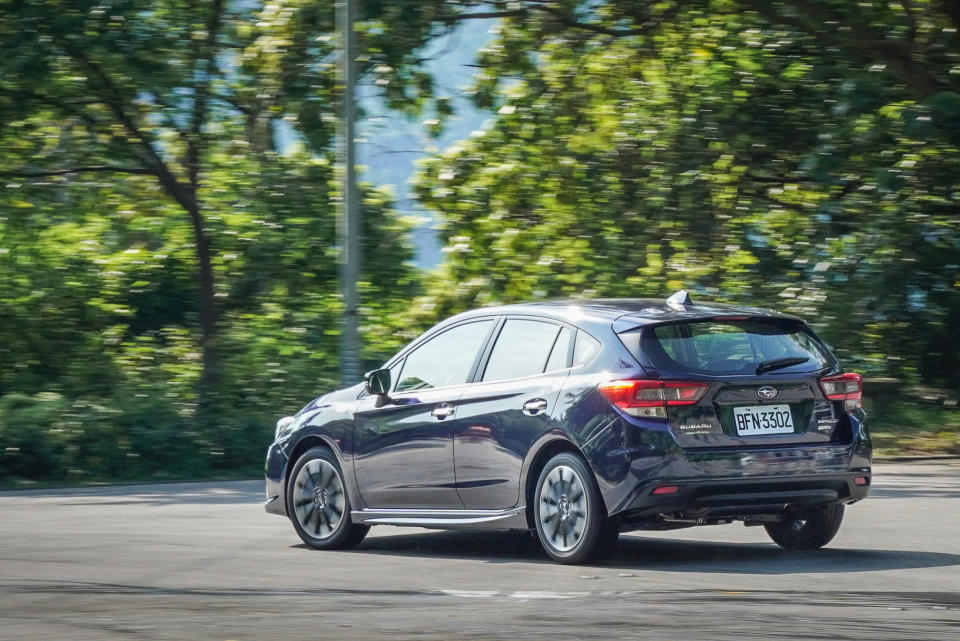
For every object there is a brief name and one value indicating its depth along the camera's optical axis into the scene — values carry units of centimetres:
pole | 3658
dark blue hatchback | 1797
